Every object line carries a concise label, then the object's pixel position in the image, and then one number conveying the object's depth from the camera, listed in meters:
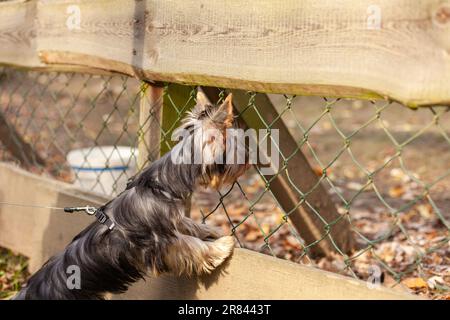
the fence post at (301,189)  3.68
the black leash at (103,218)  3.24
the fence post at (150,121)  3.65
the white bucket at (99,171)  4.73
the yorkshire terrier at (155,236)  3.25
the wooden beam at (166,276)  2.81
